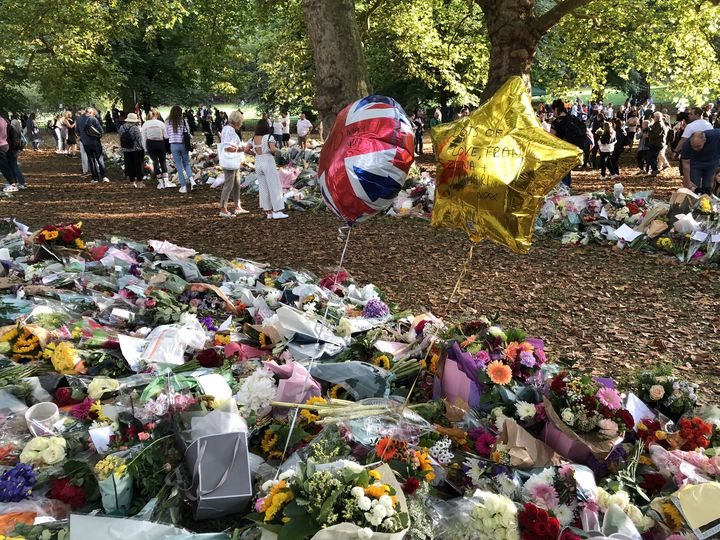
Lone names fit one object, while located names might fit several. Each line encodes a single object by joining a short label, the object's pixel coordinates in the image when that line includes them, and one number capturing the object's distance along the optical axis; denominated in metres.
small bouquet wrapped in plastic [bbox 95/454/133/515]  2.71
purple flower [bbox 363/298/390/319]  4.79
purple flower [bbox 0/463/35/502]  2.64
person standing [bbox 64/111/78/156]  19.00
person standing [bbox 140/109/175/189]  12.13
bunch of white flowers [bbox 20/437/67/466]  2.90
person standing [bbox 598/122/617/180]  13.05
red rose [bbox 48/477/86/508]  2.73
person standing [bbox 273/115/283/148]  21.08
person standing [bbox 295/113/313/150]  18.19
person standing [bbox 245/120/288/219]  8.61
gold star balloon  3.19
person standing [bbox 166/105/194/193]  11.19
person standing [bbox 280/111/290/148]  22.20
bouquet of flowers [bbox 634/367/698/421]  3.38
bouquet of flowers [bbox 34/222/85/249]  6.01
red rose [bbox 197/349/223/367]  3.93
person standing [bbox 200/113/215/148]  27.60
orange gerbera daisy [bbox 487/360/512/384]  3.32
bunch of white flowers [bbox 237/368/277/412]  3.41
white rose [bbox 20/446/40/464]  2.88
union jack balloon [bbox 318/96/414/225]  3.88
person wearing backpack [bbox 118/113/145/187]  12.17
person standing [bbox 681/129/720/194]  8.61
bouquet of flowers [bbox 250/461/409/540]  2.16
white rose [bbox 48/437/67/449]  2.96
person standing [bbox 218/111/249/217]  9.01
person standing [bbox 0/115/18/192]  10.70
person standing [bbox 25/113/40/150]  23.36
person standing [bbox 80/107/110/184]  12.52
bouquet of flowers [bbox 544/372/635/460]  2.88
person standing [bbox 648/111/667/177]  12.98
